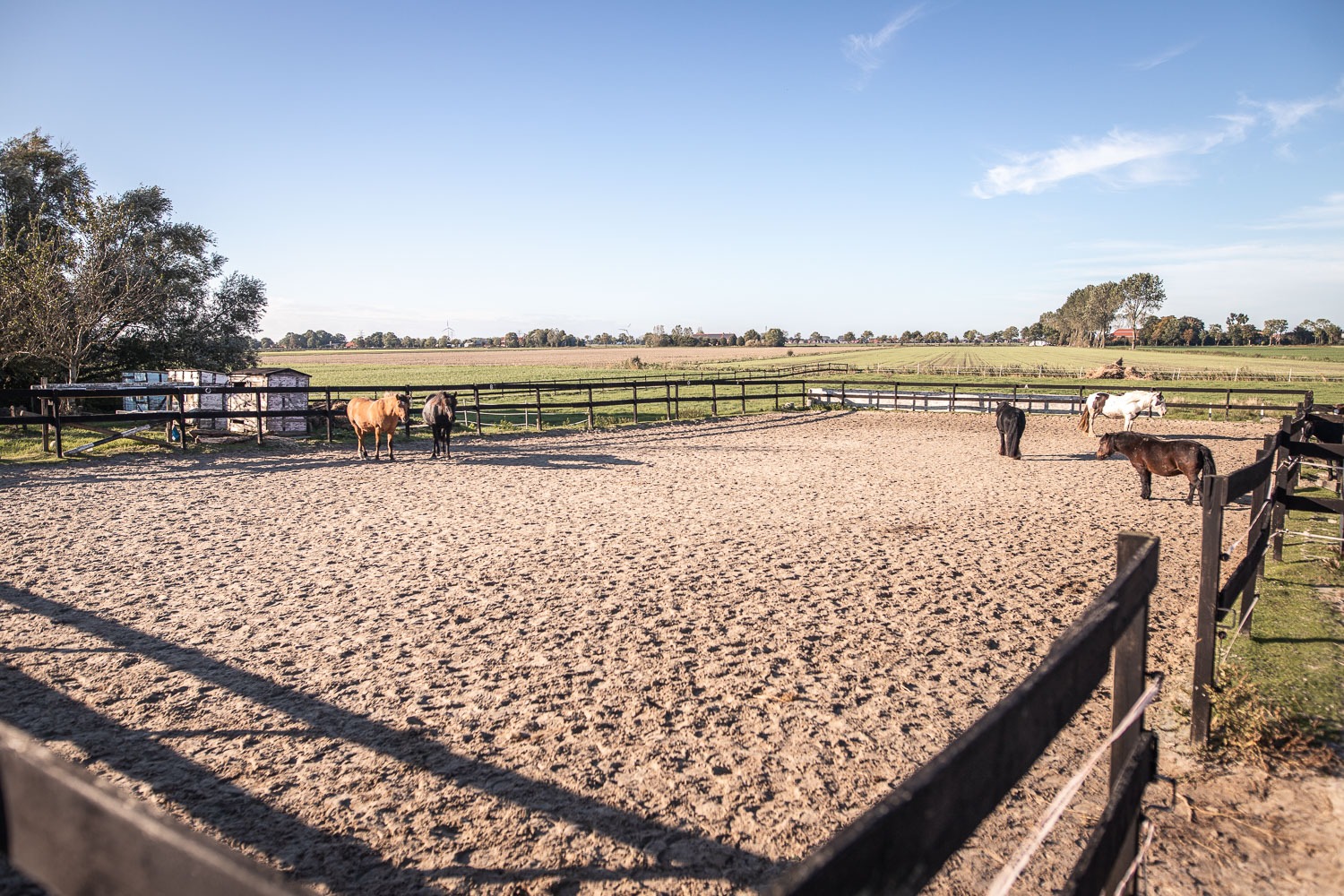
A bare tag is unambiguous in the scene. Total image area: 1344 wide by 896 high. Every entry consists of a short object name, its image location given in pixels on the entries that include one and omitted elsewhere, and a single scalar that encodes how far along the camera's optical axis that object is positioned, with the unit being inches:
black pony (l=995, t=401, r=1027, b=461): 514.6
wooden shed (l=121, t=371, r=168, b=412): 683.4
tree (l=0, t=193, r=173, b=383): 657.0
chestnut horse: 521.7
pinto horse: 587.5
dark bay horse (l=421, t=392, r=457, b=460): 522.9
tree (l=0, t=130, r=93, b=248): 804.6
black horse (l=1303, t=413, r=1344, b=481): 345.7
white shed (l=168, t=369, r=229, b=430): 641.6
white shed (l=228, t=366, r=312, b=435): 656.7
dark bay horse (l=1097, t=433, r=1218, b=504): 338.0
